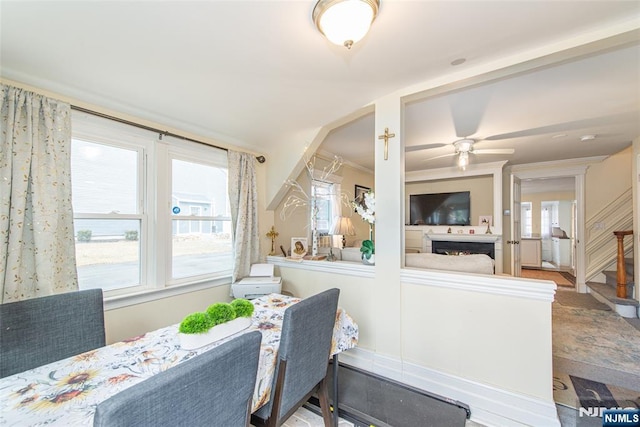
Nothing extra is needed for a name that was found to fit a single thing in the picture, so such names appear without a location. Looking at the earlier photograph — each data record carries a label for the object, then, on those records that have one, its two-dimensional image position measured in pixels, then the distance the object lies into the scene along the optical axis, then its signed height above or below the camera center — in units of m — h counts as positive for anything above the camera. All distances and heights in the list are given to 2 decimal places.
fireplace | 5.09 -0.64
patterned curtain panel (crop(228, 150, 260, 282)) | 2.85 +0.05
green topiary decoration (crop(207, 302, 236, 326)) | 1.28 -0.48
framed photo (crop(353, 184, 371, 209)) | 4.82 +0.44
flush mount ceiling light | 1.17 +0.90
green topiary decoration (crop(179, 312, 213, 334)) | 1.19 -0.50
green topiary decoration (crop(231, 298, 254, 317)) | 1.39 -0.49
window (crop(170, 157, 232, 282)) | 2.53 -0.05
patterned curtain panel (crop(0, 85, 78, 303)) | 1.57 +0.11
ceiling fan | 3.44 +0.92
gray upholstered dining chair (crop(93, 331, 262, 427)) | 0.59 -0.46
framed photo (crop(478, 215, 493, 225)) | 5.18 -0.08
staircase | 3.46 -1.09
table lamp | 3.26 -0.14
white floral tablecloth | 0.80 -0.61
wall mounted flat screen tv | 5.42 +0.16
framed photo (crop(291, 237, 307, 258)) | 3.09 -0.37
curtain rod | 1.92 +0.76
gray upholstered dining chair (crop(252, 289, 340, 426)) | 1.14 -0.65
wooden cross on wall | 2.21 +0.64
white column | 2.15 -0.10
